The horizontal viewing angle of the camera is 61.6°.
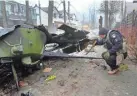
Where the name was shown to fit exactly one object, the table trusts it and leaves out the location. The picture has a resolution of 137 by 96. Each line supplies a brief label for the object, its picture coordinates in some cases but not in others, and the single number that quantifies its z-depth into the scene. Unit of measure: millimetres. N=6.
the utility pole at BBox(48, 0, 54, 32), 12746
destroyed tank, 3034
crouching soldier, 3272
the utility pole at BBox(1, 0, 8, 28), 13759
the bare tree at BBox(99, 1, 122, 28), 14623
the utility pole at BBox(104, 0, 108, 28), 14536
